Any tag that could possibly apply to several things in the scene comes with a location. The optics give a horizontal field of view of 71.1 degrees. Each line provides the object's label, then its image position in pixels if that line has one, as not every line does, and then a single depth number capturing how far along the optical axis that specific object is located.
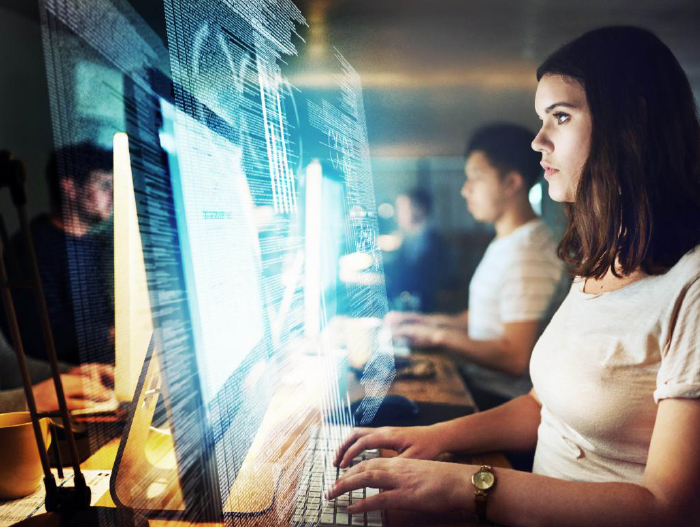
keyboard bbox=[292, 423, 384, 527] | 0.67
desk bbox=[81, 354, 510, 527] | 0.64
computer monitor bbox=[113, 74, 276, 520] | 0.53
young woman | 0.61
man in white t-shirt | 0.87
